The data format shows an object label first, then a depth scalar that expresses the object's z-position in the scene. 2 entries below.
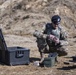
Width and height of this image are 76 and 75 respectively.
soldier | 14.90
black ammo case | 14.49
